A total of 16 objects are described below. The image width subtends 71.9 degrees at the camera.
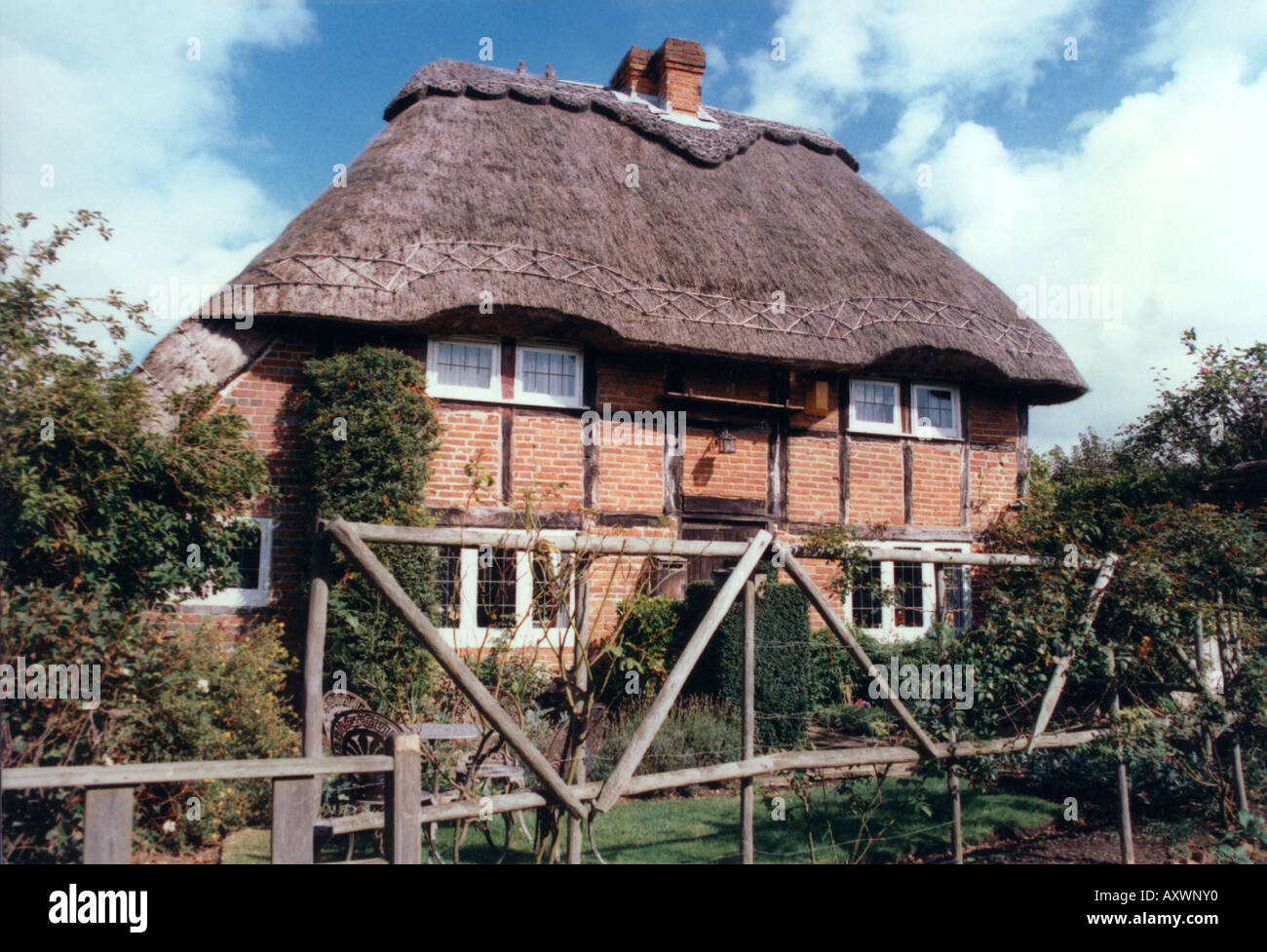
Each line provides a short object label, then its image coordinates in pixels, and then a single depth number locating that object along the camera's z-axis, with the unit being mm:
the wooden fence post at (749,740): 3947
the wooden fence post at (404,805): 2973
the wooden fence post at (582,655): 3762
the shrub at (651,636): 7969
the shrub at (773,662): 7707
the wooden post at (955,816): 4566
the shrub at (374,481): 7121
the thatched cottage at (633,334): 7965
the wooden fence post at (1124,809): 4957
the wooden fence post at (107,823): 2514
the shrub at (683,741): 6410
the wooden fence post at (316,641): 3707
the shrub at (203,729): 5121
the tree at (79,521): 4477
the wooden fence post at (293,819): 2766
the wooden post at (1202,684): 5328
